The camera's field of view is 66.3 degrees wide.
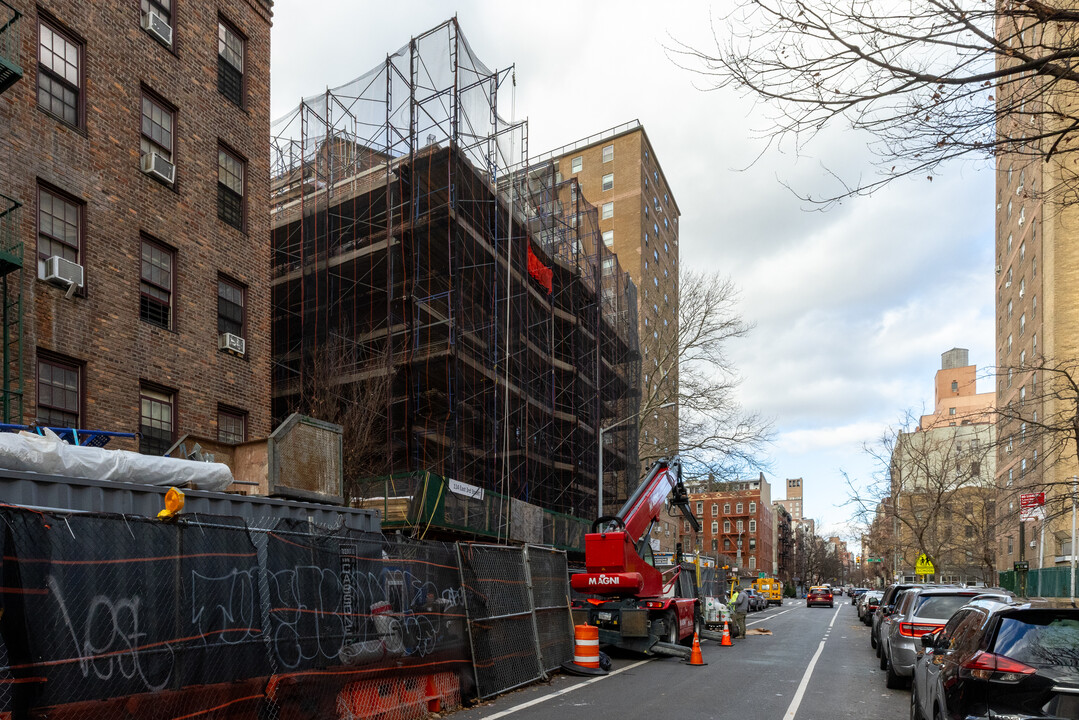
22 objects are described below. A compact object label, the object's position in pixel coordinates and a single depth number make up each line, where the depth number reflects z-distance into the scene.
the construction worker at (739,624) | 25.10
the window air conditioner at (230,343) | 17.98
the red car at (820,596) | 61.12
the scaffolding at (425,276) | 28.30
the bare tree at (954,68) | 6.26
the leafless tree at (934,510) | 41.71
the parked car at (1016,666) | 5.48
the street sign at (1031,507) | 20.32
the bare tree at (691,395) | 37.38
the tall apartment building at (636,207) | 65.00
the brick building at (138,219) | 13.99
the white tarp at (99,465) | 9.05
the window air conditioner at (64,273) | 14.02
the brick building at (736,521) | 116.12
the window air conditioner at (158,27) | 16.88
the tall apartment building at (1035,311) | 41.28
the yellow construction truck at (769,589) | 71.31
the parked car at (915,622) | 12.47
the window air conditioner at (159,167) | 16.39
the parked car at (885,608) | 18.54
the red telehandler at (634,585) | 17.06
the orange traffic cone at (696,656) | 16.06
